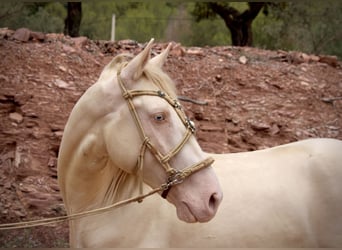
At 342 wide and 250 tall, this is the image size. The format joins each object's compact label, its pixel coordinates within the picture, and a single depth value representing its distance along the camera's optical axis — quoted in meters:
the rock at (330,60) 8.87
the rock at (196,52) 8.65
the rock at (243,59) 8.52
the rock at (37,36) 8.49
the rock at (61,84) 7.59
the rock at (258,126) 7.55
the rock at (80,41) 8.48
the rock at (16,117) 7.24
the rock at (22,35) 8.37
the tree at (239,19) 12.03
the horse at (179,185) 2.75
